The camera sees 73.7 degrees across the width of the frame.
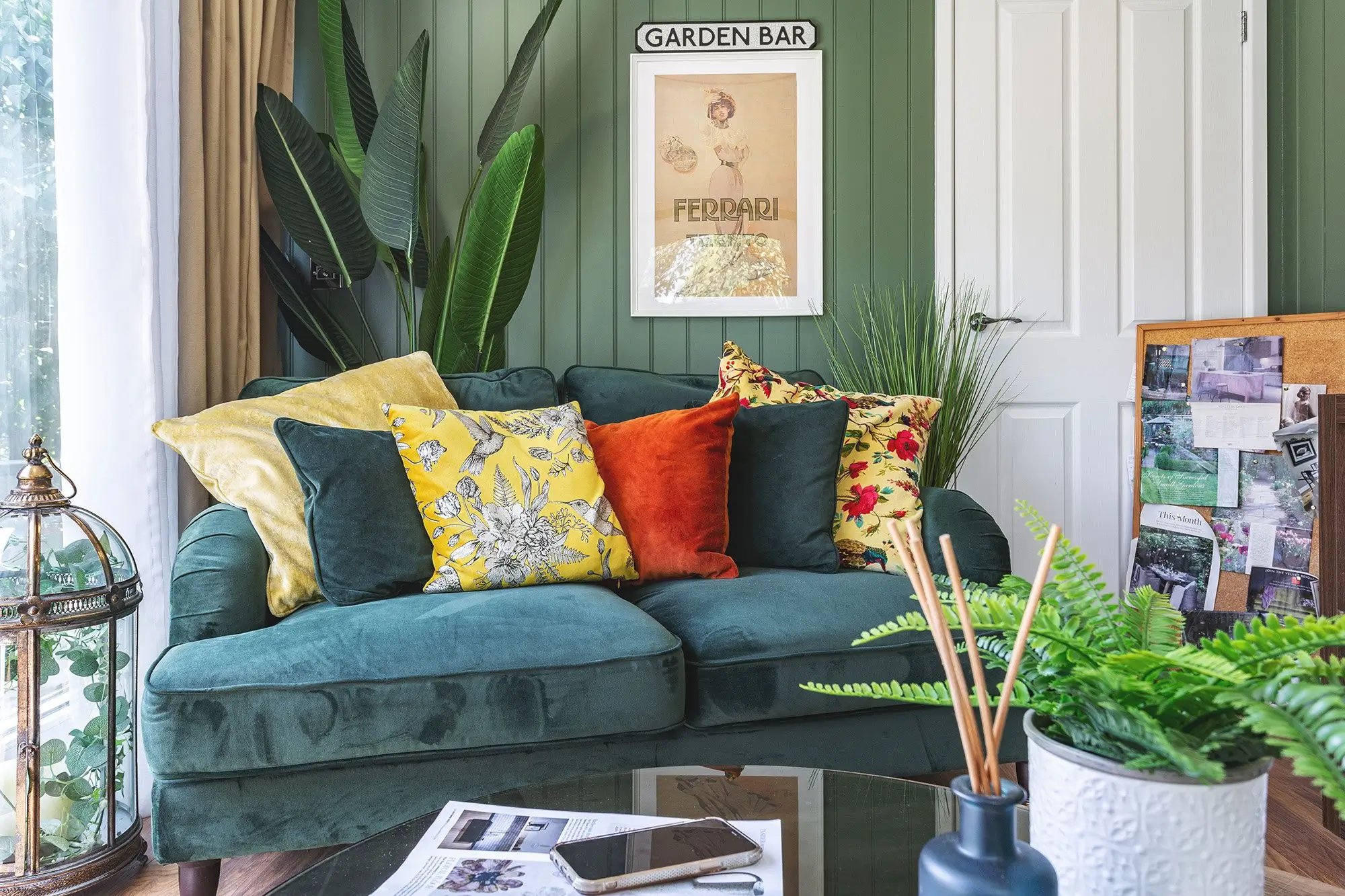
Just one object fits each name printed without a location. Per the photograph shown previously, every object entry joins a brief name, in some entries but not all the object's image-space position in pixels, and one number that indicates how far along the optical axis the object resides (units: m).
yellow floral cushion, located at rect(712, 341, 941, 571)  2.06
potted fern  0.53
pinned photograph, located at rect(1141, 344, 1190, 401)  2.81
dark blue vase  0.55
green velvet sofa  1.36
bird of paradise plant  2.40
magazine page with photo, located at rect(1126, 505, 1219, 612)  2.74
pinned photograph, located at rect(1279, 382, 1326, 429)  2.51
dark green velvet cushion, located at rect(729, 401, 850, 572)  2.04
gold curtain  2.14
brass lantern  1.47
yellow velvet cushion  1.73
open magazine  0.79
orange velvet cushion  1.94
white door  2.94
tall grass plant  2.88
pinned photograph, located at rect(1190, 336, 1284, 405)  2.62
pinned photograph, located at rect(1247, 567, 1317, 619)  2.49
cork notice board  2.45
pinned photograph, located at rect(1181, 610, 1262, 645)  2.67
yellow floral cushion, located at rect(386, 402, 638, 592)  1.77
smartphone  0.78
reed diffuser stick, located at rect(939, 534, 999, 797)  0.54
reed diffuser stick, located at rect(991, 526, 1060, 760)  0.54
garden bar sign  2.92
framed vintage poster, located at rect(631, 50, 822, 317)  2.93
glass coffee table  0.84
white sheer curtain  1.81
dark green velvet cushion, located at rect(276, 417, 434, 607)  1.70
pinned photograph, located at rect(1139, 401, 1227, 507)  2.74
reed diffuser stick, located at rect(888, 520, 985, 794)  0.55
